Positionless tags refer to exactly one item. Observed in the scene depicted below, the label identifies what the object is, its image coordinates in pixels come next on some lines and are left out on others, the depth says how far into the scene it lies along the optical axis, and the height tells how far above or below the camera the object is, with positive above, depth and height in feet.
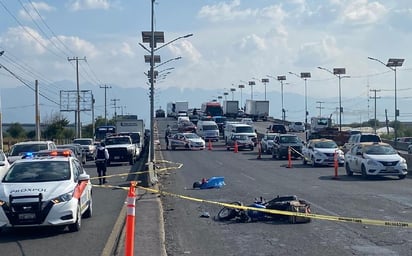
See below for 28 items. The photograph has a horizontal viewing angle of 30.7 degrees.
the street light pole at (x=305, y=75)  337.72 +23.19
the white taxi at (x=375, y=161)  98.48 -4.66
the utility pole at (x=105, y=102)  478.59 +16.23
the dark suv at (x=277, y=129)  242.17 -0.74
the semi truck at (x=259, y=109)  387.34 +9.18
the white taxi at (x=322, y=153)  128.88 -4.59
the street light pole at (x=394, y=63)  217.77 +18.30
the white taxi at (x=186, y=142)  209.87 -4.16
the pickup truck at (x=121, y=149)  151.64 -4.33
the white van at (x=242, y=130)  212.02 -0.90
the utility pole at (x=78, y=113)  310.35 +6.19
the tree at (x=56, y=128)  347.97 +0.05
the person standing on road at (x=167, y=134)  224.80 -2.11
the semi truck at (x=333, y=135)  206.25 -2.39
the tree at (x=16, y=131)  396.90 -1.39
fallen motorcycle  51.68 -6.07
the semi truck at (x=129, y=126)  216.95 +0.47
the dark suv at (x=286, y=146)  159.13 -4.11
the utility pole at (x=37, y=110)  232.71 +5.64
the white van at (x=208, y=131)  250.98 -1.30
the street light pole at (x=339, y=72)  275.18 +20.00
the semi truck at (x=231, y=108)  393.91 +10.04
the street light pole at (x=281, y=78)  384.72 +24.95
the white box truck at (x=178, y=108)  455.26 +12.01
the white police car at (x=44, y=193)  46.55 -4.17
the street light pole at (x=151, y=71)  131.99 +11.16
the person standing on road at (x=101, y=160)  99.50 -4.28
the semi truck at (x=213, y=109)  363.64 +8.82
